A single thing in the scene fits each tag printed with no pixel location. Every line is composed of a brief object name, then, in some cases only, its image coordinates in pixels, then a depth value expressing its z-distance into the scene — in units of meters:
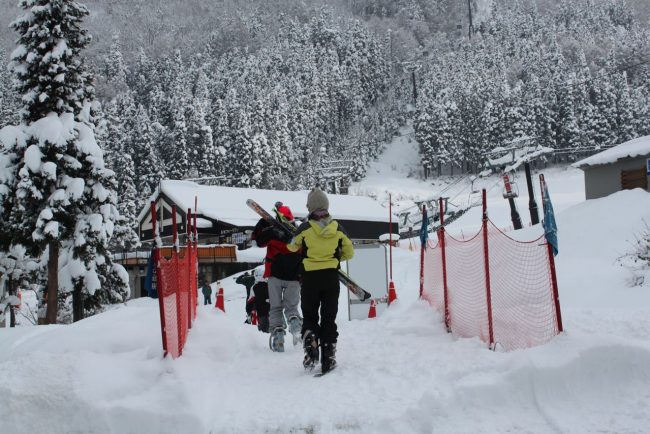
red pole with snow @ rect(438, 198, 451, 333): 7.54
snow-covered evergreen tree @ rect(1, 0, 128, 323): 16.66
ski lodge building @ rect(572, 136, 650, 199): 26.56
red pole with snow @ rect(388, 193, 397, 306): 13.13
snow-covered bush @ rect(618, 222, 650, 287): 10.59
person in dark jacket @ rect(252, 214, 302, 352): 7.38
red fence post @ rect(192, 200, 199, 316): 9.31
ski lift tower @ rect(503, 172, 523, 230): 30.00
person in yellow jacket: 5.94
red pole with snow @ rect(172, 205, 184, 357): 5.60
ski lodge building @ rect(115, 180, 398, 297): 37.34
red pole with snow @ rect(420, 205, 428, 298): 10.06
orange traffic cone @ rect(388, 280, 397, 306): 13.13
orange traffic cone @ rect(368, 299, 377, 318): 12.31
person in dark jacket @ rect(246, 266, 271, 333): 9.35
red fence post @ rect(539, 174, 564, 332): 4.99
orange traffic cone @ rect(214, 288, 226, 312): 13.30
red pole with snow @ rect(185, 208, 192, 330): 7.20
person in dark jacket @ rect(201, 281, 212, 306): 24.97
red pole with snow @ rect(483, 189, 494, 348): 6.05
